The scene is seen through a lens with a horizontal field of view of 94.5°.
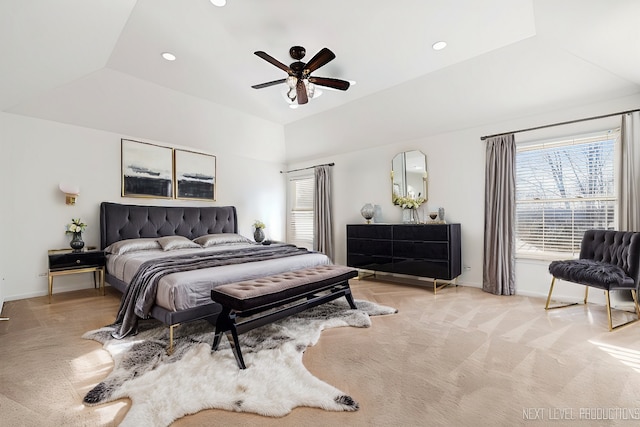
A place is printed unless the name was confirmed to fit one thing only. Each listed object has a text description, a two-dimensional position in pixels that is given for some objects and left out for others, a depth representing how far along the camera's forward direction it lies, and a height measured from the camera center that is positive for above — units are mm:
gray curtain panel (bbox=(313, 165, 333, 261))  6332 -7
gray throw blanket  2732 -643
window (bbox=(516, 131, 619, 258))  3676 +251
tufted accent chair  2965 -579
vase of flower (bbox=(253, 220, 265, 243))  5777 -412
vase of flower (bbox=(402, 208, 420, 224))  5170 -66
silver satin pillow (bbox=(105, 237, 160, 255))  4207 -473
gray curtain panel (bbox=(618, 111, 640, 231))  3348 +469
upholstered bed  2672 -544
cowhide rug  1788 -1162
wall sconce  4258 +333
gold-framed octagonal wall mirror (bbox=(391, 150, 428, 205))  5125 +644
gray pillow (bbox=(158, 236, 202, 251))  4527 -462
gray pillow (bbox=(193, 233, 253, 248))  4988 -454
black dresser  4375 -597
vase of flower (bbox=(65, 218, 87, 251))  4285 -268
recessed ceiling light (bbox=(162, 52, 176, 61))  3717 +2000
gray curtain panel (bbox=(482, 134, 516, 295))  4191 -60
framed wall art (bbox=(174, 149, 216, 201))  5566 +747
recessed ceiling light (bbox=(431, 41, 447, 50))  3295 +1882
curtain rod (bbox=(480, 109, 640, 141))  3460 +1148
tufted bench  2400 -737
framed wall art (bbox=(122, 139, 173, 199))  4984 +768
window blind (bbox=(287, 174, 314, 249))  6969 +42
